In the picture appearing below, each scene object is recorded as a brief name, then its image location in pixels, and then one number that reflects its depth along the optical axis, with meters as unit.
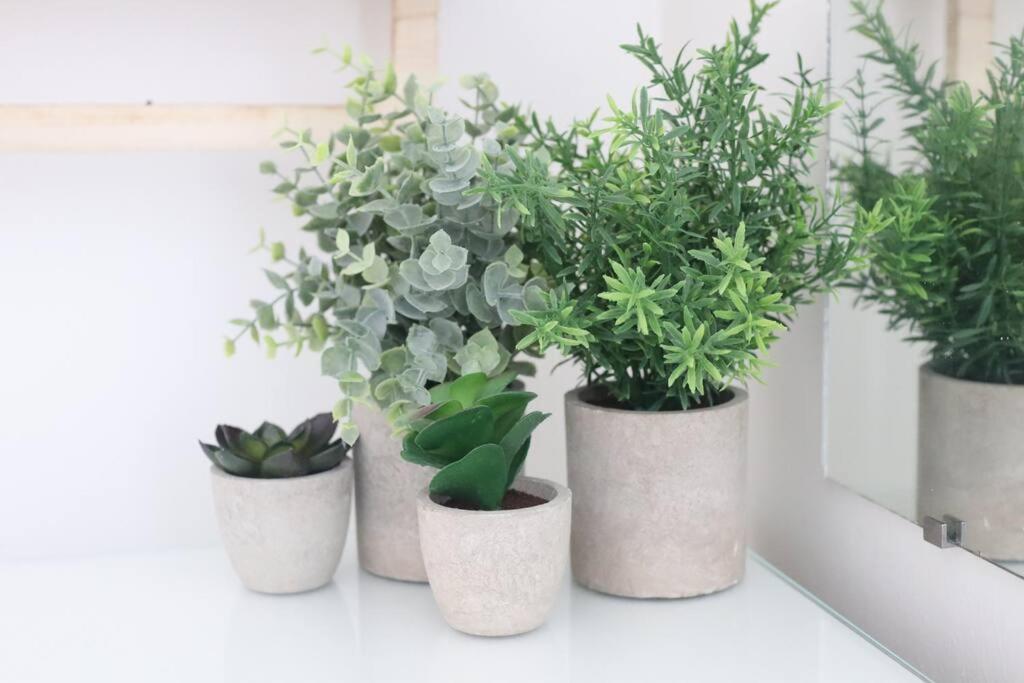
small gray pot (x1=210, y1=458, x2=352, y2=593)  1.14
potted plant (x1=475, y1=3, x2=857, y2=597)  1.07
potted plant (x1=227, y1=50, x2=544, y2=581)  1.11
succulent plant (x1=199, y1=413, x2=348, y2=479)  1.15
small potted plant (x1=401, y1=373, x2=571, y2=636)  1.07
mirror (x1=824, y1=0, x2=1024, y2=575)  1.04
